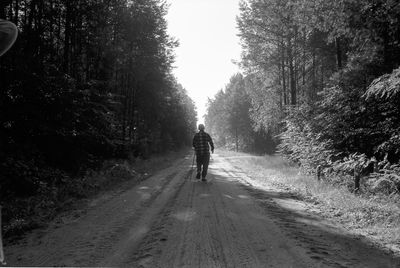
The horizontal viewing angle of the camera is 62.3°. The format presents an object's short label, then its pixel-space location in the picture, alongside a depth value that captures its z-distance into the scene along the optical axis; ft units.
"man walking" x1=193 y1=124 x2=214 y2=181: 43.29
